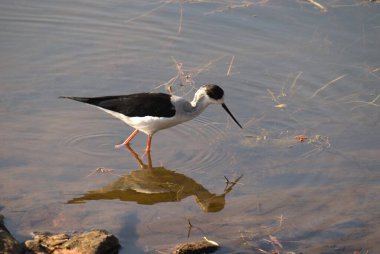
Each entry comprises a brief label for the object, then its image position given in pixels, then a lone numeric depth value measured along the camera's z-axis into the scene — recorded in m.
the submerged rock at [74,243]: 10.07
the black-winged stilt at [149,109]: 14.32
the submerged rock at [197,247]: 10.59
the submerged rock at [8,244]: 9.73
